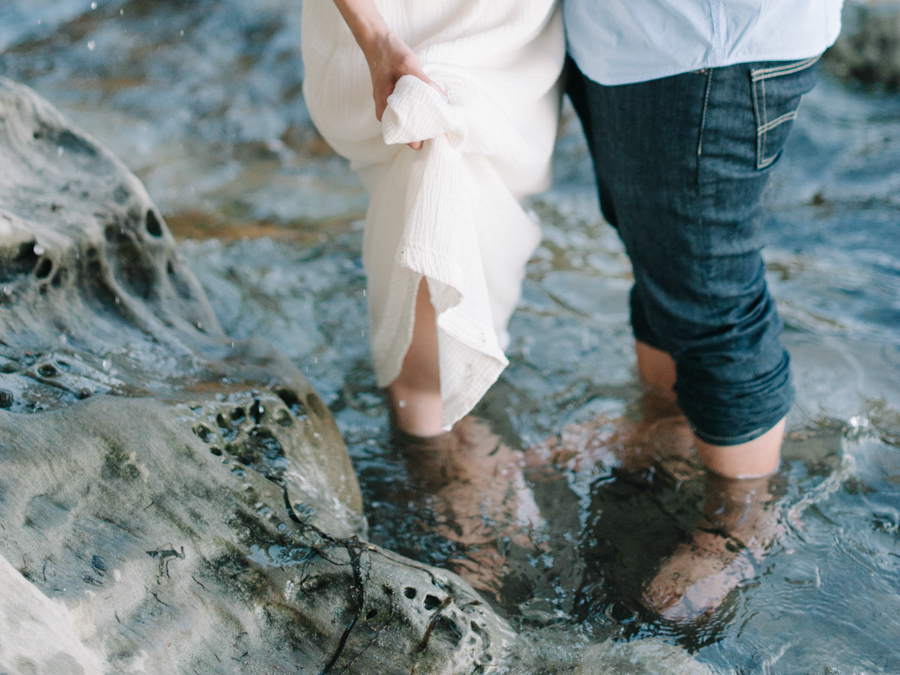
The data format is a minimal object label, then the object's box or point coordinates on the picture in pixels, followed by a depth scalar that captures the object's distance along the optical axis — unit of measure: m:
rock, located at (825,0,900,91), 4.83
